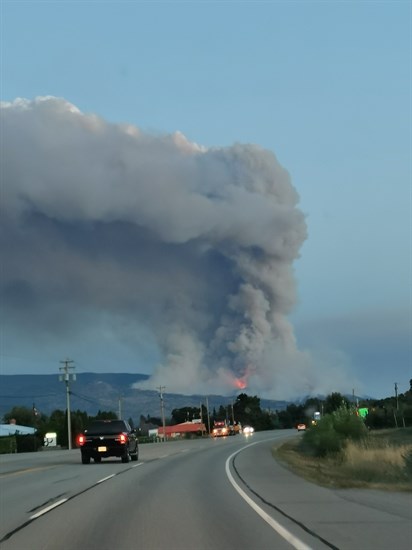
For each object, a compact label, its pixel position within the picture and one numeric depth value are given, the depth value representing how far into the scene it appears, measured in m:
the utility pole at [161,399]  126.74
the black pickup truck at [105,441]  35.12
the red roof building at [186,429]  150.50
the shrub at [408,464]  22.82
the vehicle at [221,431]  113.89
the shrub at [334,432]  43.41
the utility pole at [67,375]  95.39
